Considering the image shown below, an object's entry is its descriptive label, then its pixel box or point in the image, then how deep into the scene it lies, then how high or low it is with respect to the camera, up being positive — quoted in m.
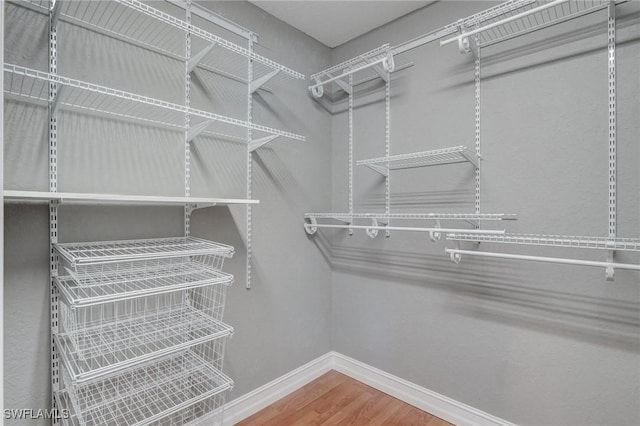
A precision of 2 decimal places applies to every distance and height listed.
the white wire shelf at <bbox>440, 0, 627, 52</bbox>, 1.37 +0.88
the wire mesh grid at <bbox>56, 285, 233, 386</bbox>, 1.22 -0.51
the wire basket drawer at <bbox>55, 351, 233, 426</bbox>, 1.29 -0.78
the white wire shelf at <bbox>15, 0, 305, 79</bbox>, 1.23 +0.79
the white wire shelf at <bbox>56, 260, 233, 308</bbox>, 1.08 -0.28
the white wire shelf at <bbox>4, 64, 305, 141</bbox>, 1.05 +0.43
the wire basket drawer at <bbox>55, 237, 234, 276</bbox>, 1.08 -0.16
